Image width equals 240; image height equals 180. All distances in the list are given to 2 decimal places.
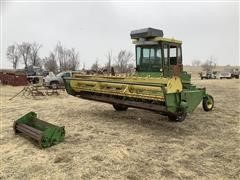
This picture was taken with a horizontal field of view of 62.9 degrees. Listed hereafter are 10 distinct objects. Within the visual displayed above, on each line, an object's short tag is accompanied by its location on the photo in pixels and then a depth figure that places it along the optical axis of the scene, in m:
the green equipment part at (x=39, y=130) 4.12
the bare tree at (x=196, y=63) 78.51
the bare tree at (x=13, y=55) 51.06
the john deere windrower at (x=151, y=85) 4.51
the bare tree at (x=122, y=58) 34.55
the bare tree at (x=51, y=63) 41.40
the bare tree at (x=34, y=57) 48.03
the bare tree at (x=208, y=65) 57.95
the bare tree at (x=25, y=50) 49.38
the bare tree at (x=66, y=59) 42.84
